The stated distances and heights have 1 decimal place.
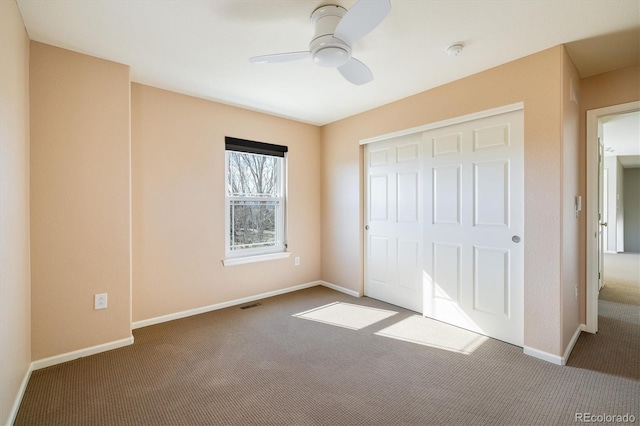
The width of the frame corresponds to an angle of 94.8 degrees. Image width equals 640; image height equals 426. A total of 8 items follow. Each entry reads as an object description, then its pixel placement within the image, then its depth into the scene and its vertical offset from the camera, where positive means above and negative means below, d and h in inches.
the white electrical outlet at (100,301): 97.9 -29.2
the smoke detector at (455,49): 89.4 +50.4
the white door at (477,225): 102.2 -5.0
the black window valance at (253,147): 144.6 +34.6
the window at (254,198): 148.5 +8.2
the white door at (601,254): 146.0 -23.4
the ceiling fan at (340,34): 59.8 +42.0
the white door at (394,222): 135.9 -4.7
